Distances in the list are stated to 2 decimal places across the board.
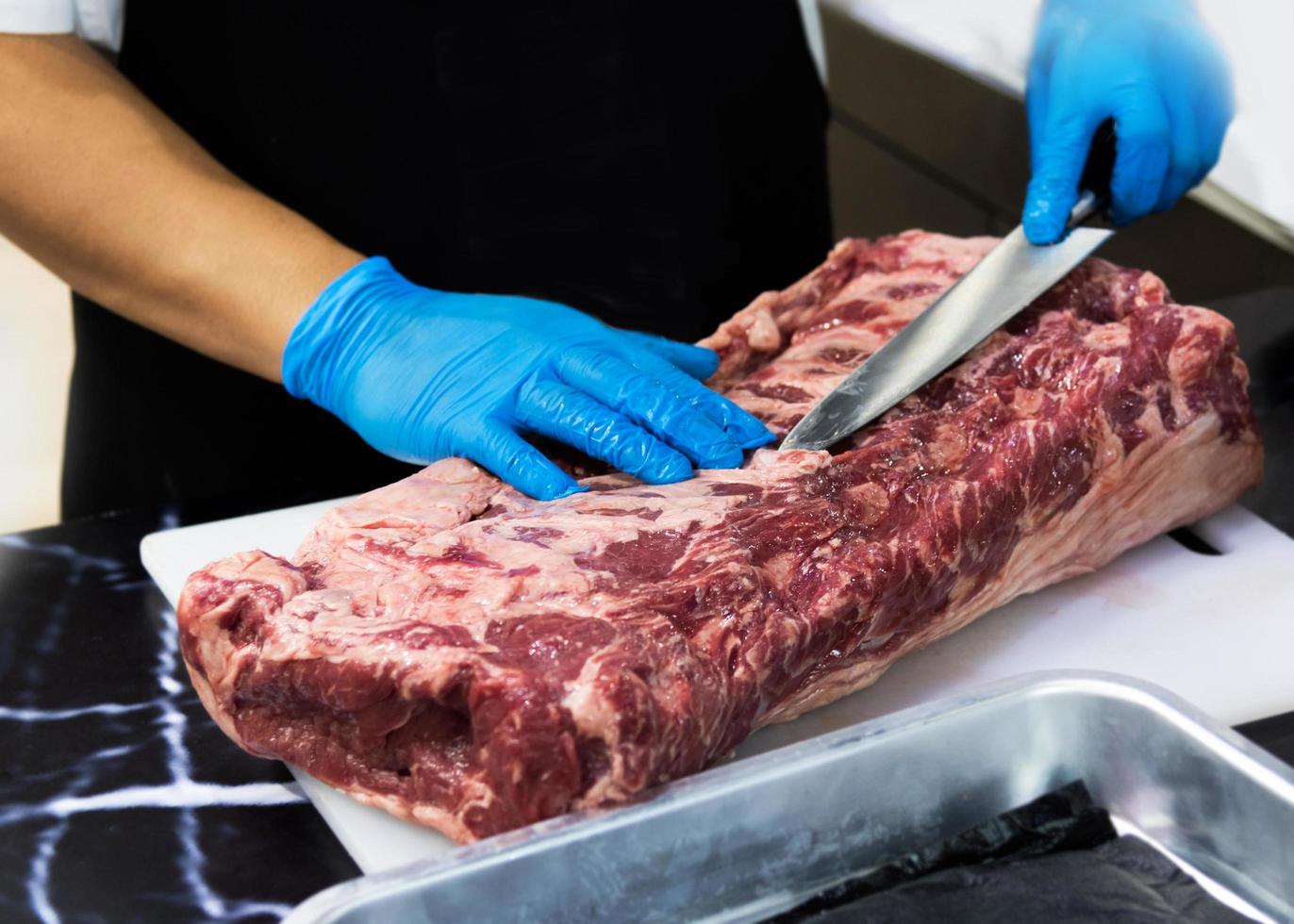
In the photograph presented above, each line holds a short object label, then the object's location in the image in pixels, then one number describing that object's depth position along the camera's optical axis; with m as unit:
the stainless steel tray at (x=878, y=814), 1.10
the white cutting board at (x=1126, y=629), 1.22
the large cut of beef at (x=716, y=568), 1.14
